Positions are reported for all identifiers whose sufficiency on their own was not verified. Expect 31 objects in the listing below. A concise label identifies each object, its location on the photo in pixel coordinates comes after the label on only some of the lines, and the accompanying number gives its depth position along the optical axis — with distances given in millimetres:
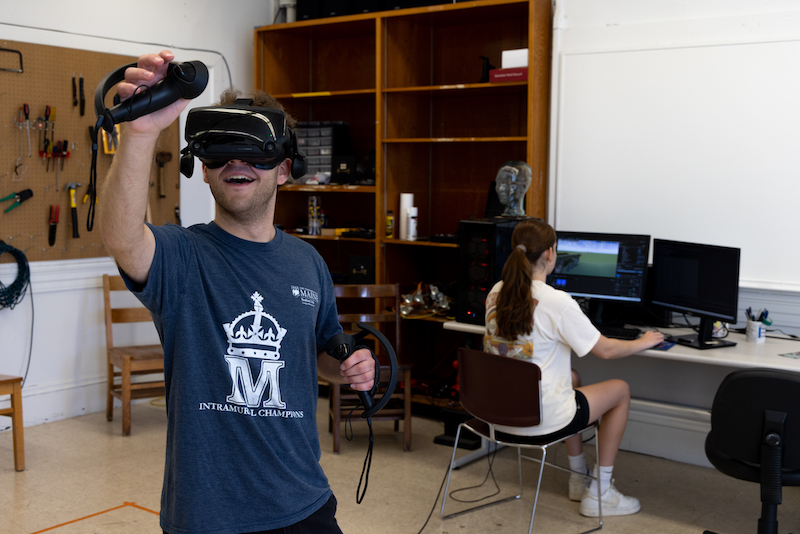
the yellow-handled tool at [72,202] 4312
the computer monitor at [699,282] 3194
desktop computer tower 3705
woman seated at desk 2836
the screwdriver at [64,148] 4270
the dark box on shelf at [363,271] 4590
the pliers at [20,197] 4070
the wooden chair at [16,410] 3447
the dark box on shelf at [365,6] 4516
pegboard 4059
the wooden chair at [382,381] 3855
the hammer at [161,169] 4741
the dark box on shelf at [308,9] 4809
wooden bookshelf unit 4238
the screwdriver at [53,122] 4215
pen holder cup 3314
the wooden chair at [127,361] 4051
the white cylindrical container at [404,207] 4469
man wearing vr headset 1260
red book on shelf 3972
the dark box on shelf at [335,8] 4660
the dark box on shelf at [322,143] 4852
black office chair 2346
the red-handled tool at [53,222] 4246
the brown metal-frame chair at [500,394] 2715
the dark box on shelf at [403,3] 4406
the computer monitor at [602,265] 3578
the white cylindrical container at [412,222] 4441
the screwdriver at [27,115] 4082
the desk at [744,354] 2926
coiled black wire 4035
